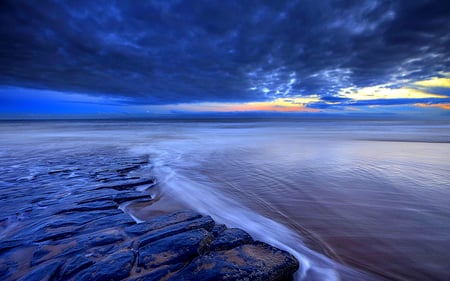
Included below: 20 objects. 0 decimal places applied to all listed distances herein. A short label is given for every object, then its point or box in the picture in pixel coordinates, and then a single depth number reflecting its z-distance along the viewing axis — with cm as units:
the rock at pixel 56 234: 298
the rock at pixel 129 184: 528
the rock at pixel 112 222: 329
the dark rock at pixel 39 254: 252
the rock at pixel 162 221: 314
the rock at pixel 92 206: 387
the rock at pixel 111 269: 219
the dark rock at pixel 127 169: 697
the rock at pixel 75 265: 229
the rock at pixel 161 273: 214
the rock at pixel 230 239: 268
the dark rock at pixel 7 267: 233
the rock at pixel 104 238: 280
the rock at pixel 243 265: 214
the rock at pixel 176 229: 285
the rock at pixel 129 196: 448
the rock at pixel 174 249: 240
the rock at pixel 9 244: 280
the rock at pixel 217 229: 302
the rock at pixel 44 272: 224
